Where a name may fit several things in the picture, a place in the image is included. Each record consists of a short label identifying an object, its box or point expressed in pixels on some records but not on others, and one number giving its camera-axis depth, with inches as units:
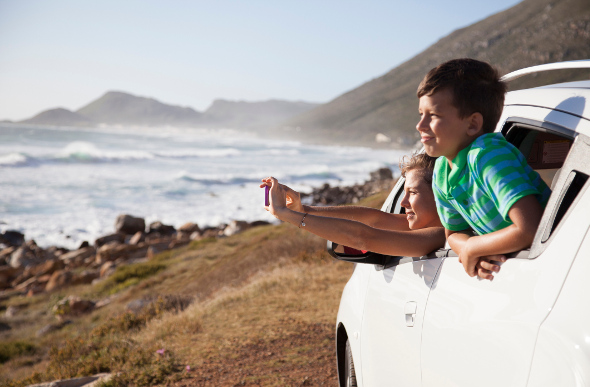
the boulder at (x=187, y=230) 896.3
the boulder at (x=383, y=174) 1189.6
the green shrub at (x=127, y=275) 578.3
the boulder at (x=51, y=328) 459.2
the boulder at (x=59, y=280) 652.7
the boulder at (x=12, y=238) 946.2
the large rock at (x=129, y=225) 946.7
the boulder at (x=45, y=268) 721.0
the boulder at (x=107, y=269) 678.1
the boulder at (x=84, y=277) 668.1
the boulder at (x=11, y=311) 548.7
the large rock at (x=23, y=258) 805.2
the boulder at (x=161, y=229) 936.3
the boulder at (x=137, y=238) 867.9
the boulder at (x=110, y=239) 866.8
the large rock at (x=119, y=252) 767.1
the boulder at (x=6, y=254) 833.5
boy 61.9
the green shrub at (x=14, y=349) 394.0
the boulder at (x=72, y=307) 503.5
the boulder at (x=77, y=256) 772.4
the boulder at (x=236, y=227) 840.3
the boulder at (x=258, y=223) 861.8
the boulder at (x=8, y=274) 728.7
